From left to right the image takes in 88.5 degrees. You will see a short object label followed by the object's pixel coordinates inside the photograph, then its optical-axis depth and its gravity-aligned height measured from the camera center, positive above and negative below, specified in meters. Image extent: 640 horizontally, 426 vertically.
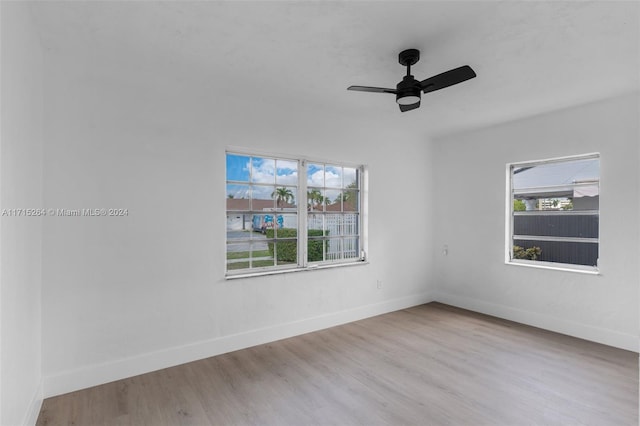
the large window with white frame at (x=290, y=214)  3.61 -0.01
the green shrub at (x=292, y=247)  3.89 -0.41
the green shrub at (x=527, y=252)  4.36 -0.52
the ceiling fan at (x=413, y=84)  2.52 +1.03
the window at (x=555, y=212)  3.87 +0.03
